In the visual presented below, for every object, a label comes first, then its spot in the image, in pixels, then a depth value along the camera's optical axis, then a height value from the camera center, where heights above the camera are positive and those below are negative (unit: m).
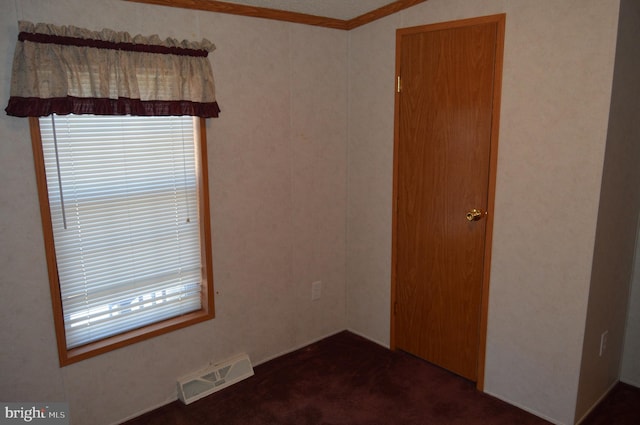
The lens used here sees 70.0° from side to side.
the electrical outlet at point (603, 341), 2.51 -1.11
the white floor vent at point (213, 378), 2.66 -1.43
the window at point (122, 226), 2.21 -0.45
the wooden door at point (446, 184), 2.52 -0.27
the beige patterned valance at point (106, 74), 1.97 +0.31
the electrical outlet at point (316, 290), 3.31 -1.09
